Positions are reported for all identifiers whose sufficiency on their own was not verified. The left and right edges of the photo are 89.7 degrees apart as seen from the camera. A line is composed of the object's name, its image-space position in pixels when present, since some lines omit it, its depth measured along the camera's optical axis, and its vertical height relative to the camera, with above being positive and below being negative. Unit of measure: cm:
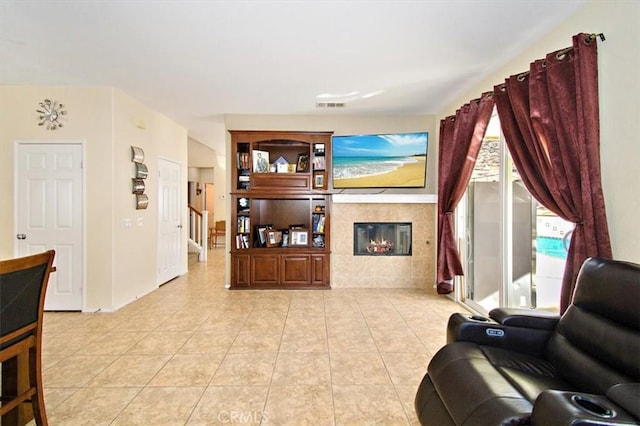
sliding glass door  305 -33
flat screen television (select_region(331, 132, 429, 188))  521 +82
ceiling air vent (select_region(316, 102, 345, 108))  466 +155
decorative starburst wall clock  407 +122
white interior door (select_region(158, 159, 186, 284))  546 -18
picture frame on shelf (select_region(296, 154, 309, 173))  539 +77
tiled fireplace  530 -72
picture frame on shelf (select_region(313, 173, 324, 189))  527 +47
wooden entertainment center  519 -7
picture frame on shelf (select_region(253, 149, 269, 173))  526 +80
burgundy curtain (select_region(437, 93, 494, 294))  380 +57
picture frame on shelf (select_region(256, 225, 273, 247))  536 -46
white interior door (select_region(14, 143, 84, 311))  405 -2
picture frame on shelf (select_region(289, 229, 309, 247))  535 -46
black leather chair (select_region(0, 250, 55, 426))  161 -65
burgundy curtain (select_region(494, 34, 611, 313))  215 +47
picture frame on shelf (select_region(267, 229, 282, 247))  530 -47
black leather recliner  118 -76
